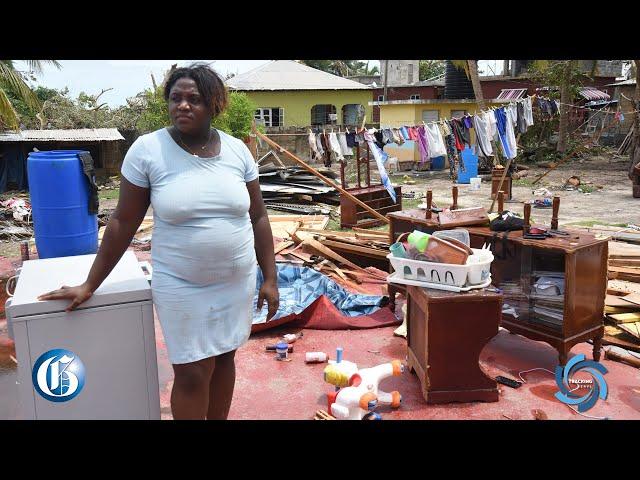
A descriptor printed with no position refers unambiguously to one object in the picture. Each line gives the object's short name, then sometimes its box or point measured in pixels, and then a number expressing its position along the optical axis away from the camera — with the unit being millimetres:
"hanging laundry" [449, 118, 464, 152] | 13156
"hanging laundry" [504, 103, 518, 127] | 12609
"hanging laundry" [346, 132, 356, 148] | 12341
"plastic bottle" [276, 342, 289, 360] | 4954
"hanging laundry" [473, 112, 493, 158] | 12680
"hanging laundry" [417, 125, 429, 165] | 13238
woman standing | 2537
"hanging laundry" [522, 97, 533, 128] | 12680
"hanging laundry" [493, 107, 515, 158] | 12672
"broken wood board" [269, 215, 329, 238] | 10195
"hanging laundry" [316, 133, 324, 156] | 12780
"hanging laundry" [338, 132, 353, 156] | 12461
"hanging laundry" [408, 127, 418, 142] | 13025
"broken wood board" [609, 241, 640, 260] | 7035
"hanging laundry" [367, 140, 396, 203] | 10977
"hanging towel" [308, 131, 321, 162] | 12684
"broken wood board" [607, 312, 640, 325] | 5348
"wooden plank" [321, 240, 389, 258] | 7711
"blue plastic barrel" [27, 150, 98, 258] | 5125
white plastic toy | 3715
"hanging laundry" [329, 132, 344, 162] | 12438
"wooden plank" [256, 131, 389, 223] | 10007
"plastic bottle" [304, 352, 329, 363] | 4832
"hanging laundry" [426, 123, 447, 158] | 13250
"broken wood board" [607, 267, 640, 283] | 6340
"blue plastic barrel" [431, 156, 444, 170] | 23761
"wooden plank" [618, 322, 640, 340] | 5109
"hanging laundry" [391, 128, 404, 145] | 12430
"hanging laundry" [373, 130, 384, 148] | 12146
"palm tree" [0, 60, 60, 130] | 13195
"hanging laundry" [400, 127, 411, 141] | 12797
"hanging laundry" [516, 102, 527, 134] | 12820
